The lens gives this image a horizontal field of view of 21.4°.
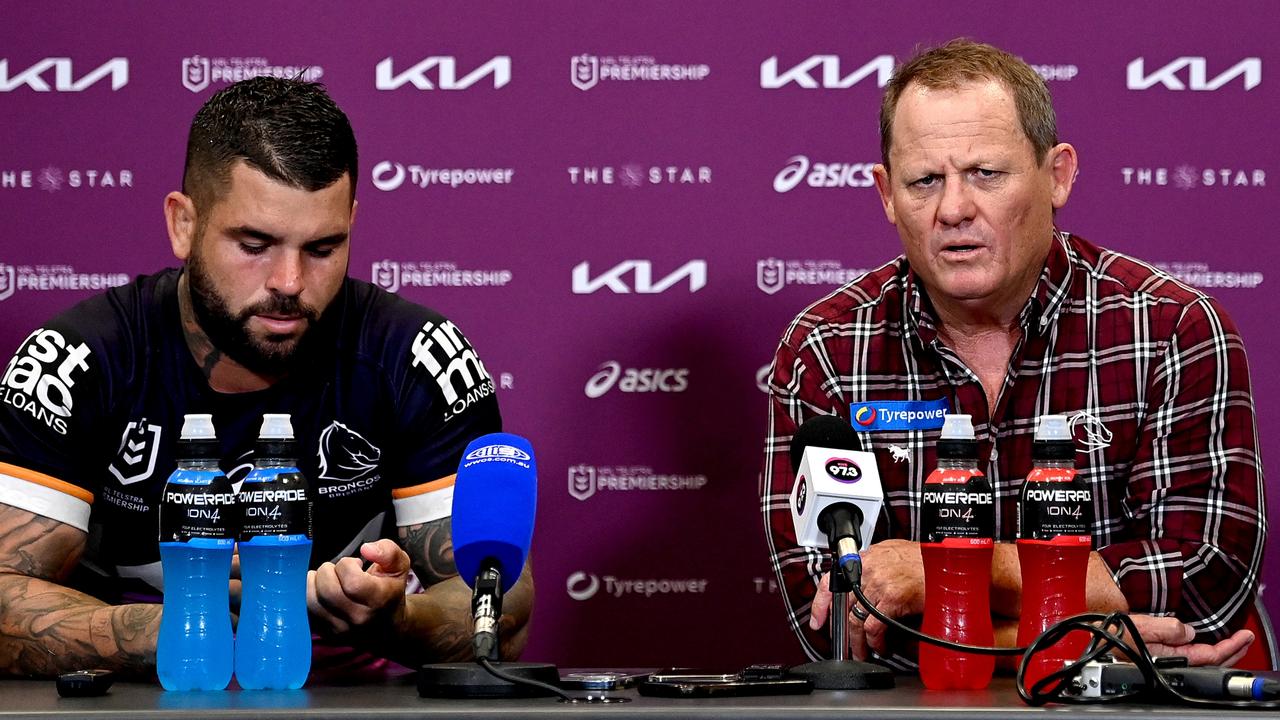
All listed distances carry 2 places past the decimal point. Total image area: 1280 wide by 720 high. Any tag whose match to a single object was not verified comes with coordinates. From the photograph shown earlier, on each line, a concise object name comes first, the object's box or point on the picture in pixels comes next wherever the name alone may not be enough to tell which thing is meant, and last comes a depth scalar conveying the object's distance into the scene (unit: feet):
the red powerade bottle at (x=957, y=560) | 9.14
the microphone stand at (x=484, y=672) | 8.80
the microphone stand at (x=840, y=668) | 9.00
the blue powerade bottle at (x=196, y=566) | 9.26
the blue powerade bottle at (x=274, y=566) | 9.27
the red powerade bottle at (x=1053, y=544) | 9.14
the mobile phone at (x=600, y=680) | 8.98
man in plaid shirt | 10.45
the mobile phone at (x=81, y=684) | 8.92
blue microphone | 8.81
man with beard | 10.52
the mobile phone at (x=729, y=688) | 8.74
